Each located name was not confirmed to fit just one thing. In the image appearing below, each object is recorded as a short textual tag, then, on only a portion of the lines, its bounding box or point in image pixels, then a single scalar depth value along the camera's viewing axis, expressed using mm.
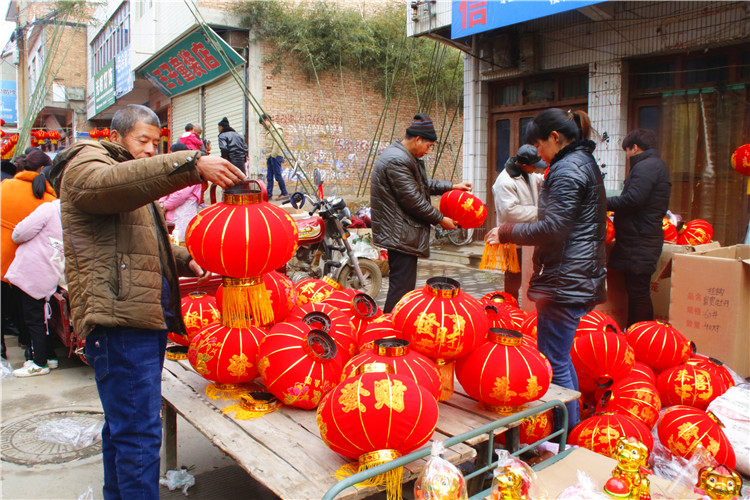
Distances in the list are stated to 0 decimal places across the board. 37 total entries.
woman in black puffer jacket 2762
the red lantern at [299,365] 2447
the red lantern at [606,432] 2695
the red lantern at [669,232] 5379
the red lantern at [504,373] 2389
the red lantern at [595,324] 3305
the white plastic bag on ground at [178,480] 2885
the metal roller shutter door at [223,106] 13766
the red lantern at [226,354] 2604
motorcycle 6410
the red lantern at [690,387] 3240
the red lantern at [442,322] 2418
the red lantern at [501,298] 4037
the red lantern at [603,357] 3168
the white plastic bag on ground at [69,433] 3422
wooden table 1938
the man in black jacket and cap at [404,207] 4059
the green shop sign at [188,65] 13406
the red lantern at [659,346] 3473
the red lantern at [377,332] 2809
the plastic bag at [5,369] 4570
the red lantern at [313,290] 3498
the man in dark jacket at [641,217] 4488
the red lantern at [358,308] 3188
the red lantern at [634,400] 3045
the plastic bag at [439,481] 1733
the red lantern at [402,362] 2221
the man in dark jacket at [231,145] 8883
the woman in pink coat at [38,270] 4500
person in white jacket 4578
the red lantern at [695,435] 2744
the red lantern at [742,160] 5207
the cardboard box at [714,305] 4012
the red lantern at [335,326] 2770
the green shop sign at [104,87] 20875
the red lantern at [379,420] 1878
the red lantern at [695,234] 5523
